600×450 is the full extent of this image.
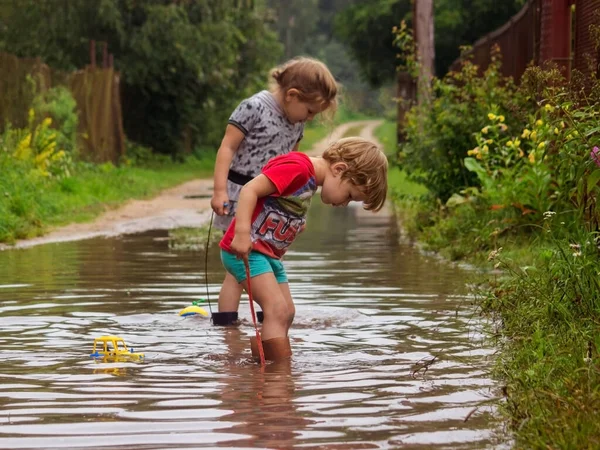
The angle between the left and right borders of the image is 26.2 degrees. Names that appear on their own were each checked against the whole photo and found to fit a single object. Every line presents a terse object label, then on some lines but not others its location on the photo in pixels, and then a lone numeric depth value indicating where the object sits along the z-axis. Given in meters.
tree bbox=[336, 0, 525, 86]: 39.22
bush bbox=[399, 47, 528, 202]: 12.51
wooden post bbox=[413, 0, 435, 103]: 20.34
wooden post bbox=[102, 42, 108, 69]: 27.27
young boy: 6.08
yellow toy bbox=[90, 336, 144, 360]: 6.19
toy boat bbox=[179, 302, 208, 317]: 7.78
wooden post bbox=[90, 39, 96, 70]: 25.87
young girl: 7.03
